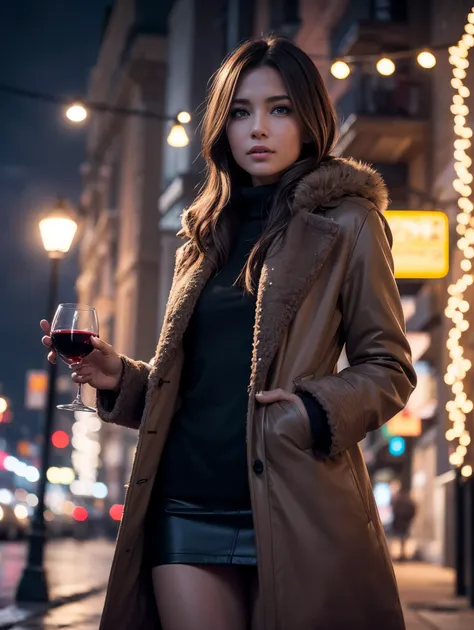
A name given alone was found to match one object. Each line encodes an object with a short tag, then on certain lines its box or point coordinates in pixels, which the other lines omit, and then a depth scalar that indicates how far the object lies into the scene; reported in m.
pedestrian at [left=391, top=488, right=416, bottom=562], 26.72
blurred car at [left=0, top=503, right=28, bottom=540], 32.50
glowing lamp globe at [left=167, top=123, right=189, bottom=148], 15.38
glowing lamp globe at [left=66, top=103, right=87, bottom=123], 14.91
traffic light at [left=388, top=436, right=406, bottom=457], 27.64
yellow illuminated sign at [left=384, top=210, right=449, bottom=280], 18.53
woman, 2.96
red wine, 3.37
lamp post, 13.23
